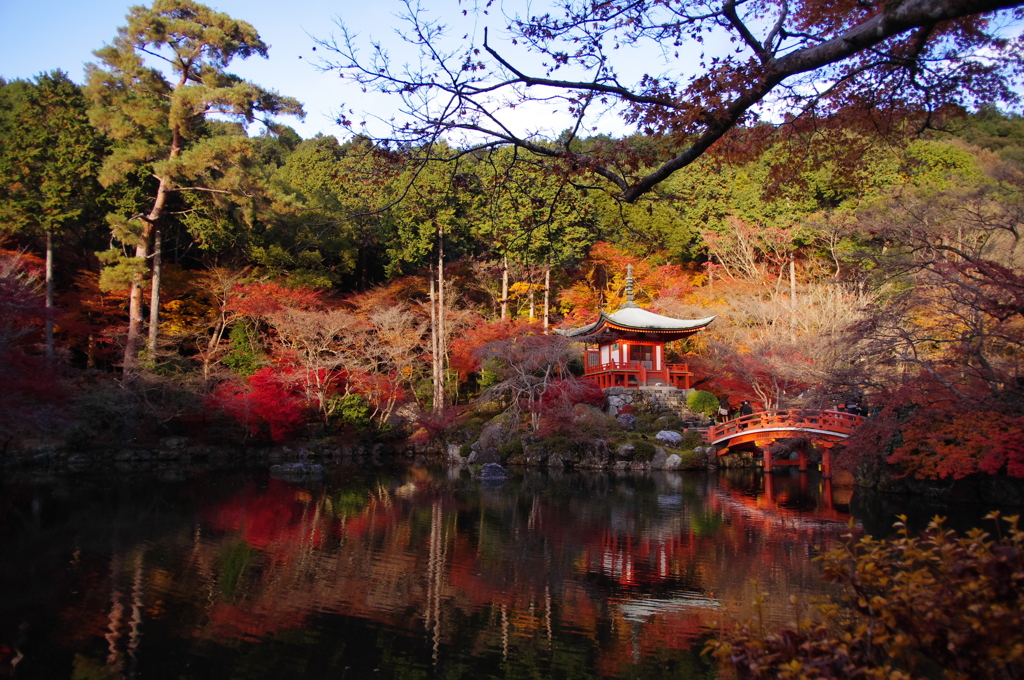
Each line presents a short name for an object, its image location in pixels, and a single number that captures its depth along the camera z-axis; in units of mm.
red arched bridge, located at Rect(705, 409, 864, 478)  14344
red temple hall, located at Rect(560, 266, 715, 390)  20188
